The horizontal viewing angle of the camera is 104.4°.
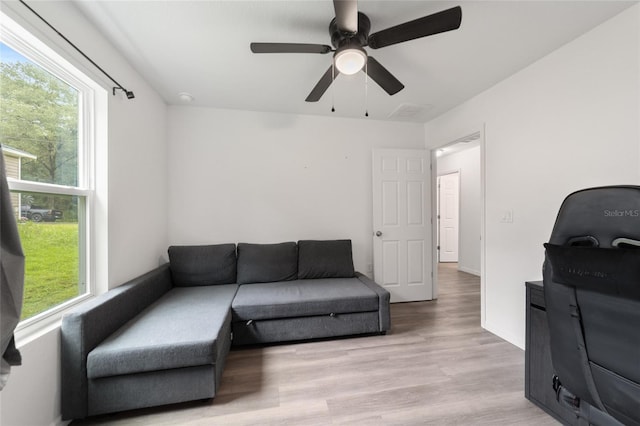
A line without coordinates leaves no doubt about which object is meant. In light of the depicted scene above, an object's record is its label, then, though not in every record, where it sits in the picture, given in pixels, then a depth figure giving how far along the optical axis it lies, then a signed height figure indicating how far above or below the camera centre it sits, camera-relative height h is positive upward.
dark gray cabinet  1.52 -0.94
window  1.31 +0.31
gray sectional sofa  1.46 -0.80
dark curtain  0.90 -0.24
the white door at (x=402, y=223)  3.35 -0.15
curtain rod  1.29 +1.03
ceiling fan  1.30 +1.02
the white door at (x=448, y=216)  5.79 -0.09
